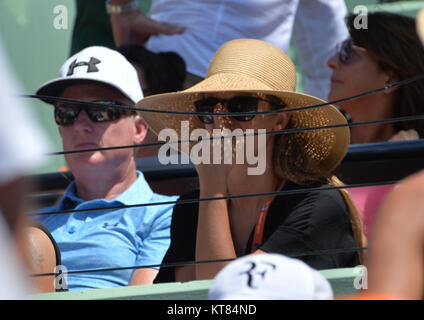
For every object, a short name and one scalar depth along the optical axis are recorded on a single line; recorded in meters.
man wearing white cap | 5.73
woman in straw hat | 5.07
